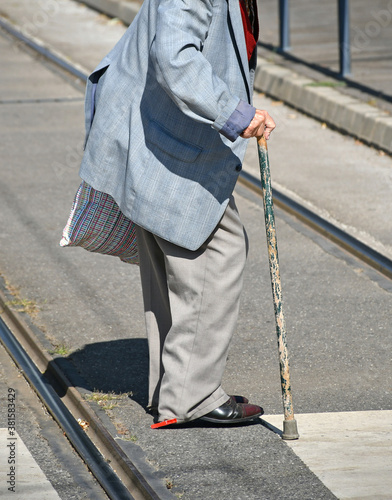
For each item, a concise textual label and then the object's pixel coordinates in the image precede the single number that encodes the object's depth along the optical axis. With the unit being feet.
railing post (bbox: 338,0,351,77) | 62.75
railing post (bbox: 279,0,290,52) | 72.95
